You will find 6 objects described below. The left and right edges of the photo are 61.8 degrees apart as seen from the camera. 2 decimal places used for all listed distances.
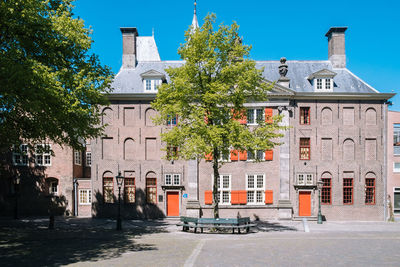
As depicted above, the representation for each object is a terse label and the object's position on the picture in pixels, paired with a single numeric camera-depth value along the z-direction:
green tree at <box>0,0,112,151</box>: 13.99
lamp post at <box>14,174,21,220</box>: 26.91
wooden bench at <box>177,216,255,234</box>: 18.38
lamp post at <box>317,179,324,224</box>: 23.33
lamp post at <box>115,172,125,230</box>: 20.12
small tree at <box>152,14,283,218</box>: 18.05
